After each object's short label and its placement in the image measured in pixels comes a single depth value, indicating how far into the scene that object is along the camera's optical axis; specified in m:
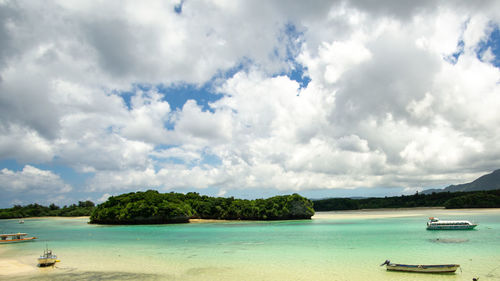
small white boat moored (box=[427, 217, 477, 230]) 47.81
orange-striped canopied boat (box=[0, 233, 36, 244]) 45.41
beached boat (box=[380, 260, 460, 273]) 19.93
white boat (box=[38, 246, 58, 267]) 25.92
